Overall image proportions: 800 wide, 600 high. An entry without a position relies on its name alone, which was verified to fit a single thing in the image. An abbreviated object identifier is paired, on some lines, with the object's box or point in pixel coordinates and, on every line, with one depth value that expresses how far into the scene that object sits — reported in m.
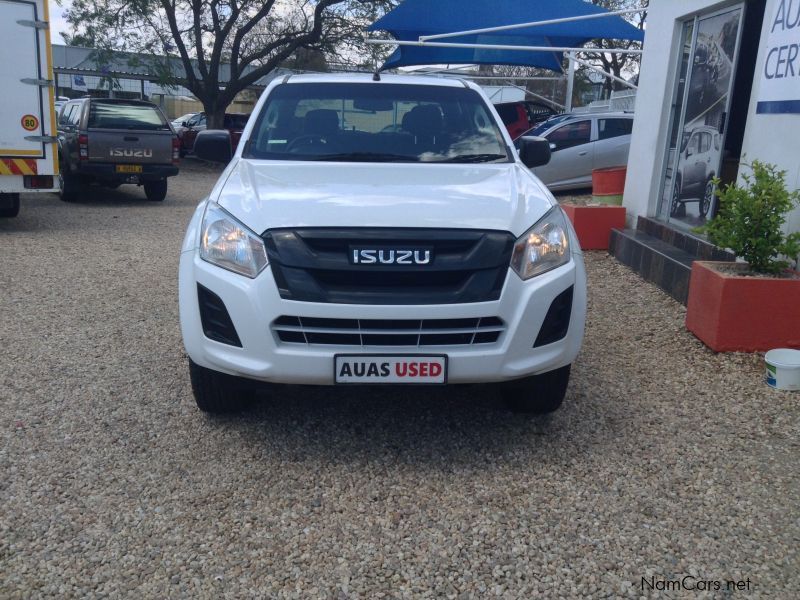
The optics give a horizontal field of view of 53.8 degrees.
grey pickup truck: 13.09
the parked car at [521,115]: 17.58
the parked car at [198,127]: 23.89
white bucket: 4.57
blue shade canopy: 13.02
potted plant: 5.02
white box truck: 9.48
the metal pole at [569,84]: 17.73
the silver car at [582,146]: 14.48
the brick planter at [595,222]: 8.88
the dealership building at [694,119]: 5.91
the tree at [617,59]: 31.12
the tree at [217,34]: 20.94
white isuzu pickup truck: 3.39
